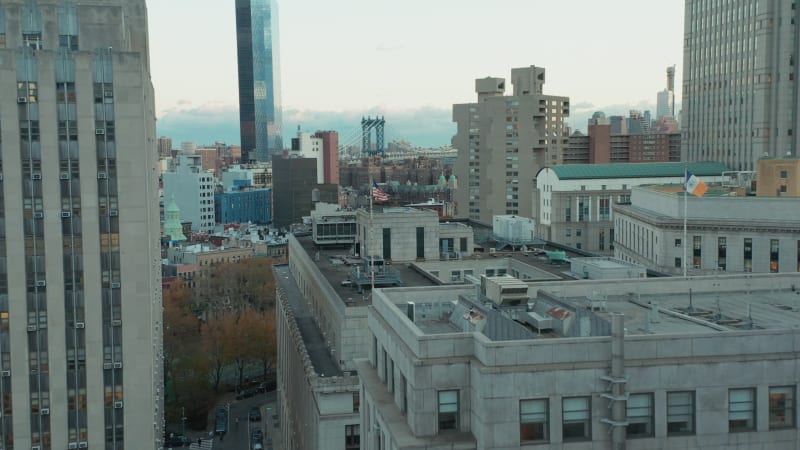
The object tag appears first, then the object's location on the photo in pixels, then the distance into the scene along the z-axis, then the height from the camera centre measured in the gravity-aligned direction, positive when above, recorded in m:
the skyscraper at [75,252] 60.06 -6.42
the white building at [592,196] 150.25 -7.98
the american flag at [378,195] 108.69 -5.18
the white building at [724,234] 89.31 -9.04
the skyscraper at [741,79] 138.00 +10.60
